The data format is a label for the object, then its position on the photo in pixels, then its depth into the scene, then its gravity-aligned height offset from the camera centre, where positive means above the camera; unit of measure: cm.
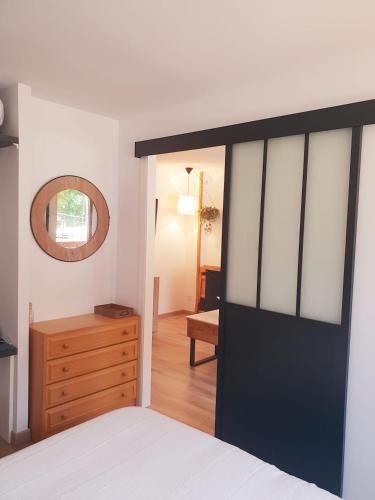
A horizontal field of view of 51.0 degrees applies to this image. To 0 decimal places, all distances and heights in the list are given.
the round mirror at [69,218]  292 +4
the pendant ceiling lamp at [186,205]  620 +36
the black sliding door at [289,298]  211 -40
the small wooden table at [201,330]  411 -109
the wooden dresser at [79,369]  267 -106
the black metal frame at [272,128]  201 +61
